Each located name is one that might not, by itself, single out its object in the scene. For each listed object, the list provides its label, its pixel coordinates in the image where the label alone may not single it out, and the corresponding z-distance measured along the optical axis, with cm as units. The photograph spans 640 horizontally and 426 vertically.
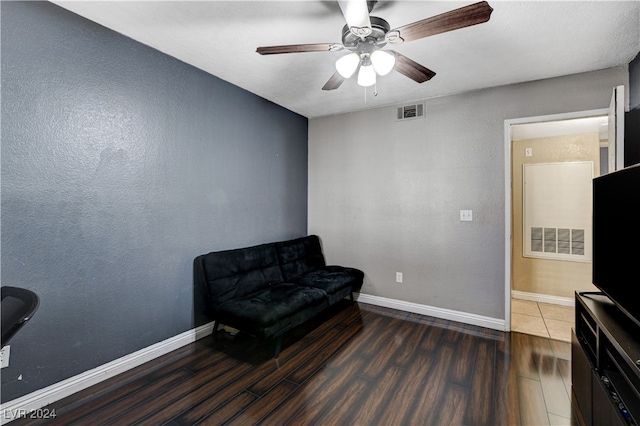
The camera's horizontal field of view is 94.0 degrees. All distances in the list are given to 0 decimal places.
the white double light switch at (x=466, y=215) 325
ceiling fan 150
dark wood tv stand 127
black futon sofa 251
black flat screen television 144
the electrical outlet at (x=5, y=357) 171
